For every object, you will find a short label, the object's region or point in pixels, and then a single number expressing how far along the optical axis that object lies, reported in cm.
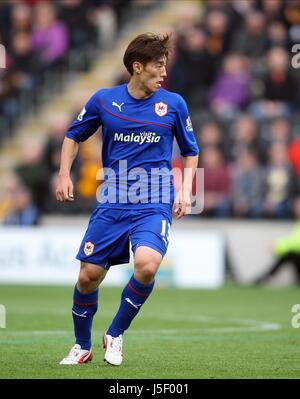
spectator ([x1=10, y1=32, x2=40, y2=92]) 2338
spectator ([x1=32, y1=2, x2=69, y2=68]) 2331
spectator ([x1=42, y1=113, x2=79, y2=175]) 2016
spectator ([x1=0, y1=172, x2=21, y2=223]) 1983
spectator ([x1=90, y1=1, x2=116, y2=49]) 2450
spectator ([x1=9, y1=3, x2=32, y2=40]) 2334
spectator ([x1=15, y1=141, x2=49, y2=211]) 2014
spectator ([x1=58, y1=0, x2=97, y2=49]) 2355
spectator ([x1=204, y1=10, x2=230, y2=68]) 2048
